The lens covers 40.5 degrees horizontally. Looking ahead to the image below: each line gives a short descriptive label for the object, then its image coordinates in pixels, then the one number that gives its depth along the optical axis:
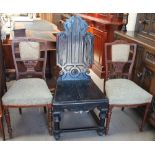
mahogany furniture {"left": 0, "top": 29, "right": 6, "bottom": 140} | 1.66
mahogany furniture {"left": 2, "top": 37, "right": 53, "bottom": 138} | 1.60
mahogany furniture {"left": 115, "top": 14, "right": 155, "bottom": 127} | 1.79
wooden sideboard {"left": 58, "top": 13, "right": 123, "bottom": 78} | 2.78
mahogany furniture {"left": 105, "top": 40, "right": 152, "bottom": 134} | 1.71
